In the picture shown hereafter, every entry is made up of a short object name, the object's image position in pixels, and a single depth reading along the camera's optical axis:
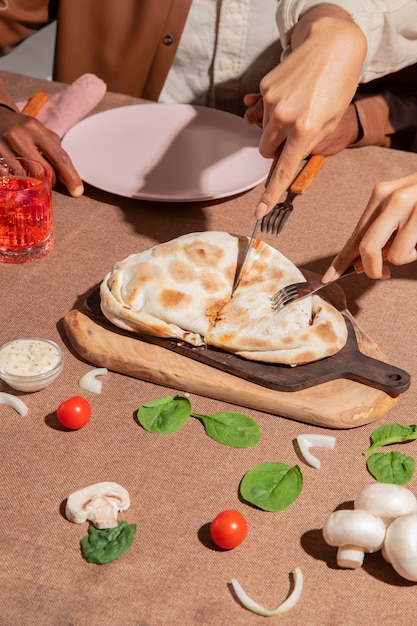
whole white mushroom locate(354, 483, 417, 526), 1.06
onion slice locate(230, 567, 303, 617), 0.99
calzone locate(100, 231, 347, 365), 1.34
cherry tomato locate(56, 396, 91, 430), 1.23
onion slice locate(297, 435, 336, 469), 1.24
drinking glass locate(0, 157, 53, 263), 1.60
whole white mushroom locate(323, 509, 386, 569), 1.03
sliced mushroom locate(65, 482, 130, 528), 1.09
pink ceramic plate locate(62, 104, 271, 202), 1.89
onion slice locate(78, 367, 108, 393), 1.33
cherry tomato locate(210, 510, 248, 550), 1.05
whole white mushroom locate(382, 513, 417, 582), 1.00
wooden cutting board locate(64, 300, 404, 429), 1.29
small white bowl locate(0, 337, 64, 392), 1.30
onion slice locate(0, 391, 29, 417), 1.28
